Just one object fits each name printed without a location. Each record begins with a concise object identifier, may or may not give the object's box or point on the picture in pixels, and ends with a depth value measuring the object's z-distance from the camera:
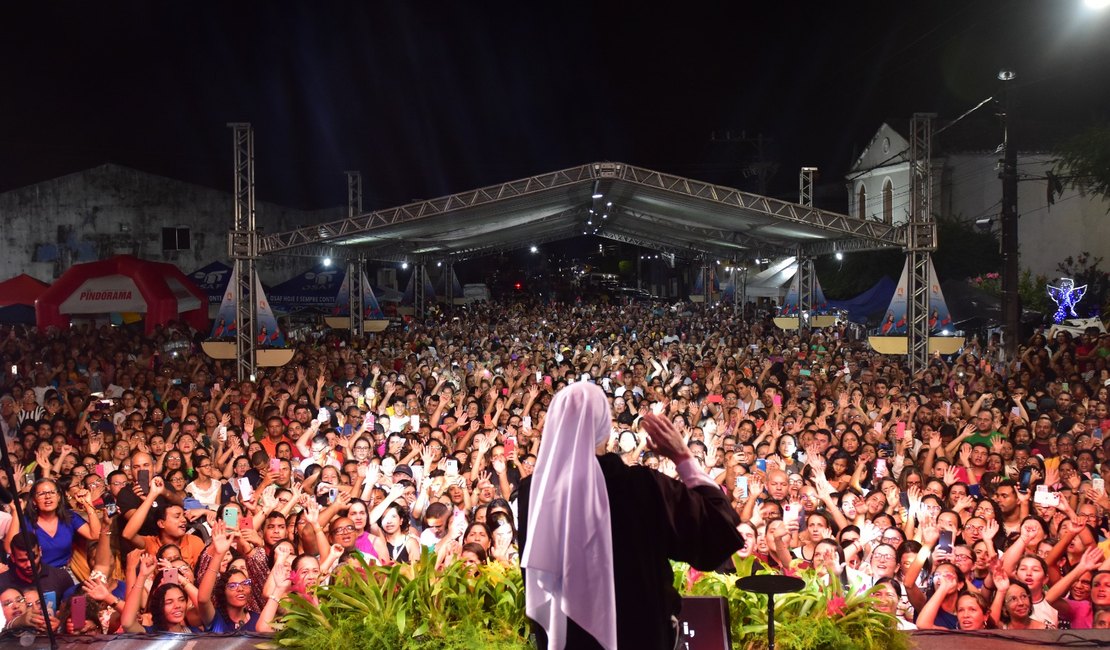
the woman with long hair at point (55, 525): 5.76
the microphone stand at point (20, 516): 3.88
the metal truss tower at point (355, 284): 20.00
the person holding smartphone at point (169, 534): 5.93
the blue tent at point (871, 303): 21.70
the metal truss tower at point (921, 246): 13.66
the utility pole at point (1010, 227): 13.84
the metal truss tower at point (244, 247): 13.20
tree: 18.86
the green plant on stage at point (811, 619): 4.35
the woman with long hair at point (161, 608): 5.25
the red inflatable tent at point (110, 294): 16.20
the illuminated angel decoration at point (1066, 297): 25.11
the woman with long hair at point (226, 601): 5.36
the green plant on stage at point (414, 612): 4.41
